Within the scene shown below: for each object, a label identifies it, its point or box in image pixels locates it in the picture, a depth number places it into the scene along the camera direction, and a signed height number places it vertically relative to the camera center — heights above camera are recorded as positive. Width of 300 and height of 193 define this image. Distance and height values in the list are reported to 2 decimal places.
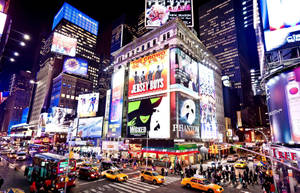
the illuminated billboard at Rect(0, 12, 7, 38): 17.16 +10.68
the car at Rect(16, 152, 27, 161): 38.15 -6.11
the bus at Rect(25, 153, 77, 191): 16.61 -4.21
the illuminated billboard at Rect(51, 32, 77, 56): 85.50 +42.96
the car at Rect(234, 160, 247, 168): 34.41 -6.54
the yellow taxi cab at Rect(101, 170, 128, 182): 21.74 -5.84
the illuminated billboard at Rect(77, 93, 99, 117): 67.39 +9.84
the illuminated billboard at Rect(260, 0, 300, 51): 21.69 +14.00
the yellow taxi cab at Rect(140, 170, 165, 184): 21.02 -5.76
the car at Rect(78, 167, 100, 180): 21.99 -5.61
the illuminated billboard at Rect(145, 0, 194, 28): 49.88 +34.38
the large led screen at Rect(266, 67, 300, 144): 20.02 +3.24
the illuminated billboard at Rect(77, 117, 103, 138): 62.81 +0.91
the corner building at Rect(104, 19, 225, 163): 41.75 +10.88
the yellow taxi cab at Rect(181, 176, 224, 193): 17.68 -5.73
